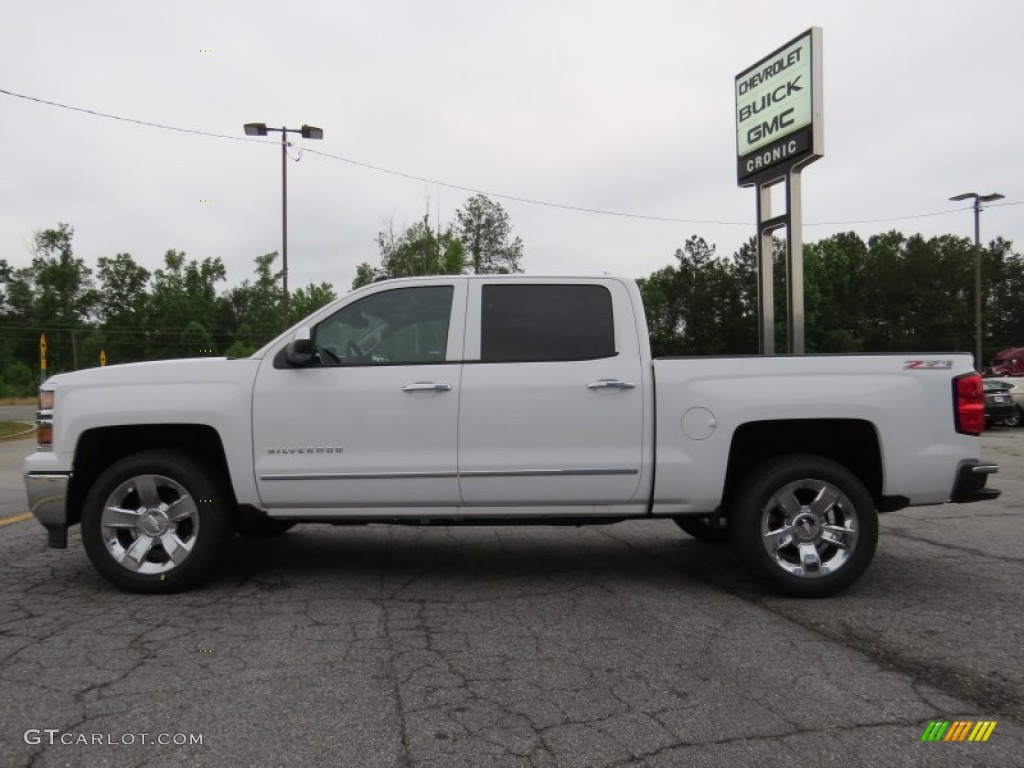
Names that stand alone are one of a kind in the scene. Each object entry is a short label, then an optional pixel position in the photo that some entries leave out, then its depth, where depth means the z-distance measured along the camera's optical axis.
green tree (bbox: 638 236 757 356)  65.19
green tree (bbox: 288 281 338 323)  54.05
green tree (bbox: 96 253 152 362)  75.25
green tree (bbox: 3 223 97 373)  74.06
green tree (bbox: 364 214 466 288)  29.81
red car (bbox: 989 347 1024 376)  29.88
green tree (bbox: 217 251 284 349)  79.31
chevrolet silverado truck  4.68
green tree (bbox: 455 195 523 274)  51.75
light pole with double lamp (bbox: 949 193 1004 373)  34.28
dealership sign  11.14
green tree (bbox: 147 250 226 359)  76.31
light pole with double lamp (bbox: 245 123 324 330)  23.28
